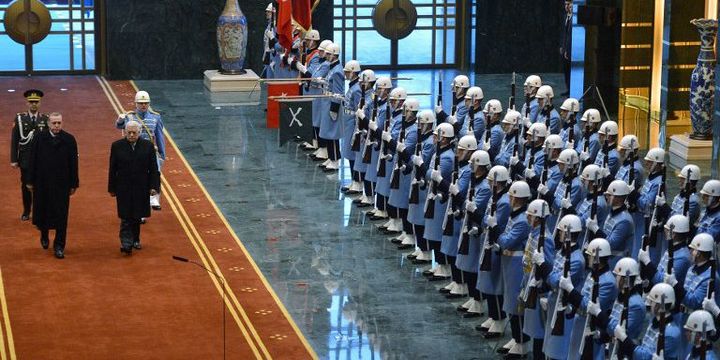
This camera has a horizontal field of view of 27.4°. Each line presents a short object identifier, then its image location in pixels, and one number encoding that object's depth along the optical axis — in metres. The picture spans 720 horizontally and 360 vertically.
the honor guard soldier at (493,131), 17.42
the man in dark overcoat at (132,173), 16.70
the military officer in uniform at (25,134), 17.77
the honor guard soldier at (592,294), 12.03
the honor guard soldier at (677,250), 12.50
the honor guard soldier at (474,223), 14.66
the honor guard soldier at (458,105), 18.61
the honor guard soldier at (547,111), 18.27
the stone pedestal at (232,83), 28.03
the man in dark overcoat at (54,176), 16.59
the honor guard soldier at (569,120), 17.41
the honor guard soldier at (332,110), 21.02
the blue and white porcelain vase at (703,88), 22.11
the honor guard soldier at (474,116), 18.00
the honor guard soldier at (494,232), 14.09
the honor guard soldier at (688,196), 14.12
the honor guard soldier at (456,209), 15.32
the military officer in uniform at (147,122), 18.16
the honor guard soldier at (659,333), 11.15
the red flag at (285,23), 24.14
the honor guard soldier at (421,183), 16.66
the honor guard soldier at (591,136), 16.86
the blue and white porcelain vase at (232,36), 27.86
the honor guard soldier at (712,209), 13.75
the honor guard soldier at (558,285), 12.44
